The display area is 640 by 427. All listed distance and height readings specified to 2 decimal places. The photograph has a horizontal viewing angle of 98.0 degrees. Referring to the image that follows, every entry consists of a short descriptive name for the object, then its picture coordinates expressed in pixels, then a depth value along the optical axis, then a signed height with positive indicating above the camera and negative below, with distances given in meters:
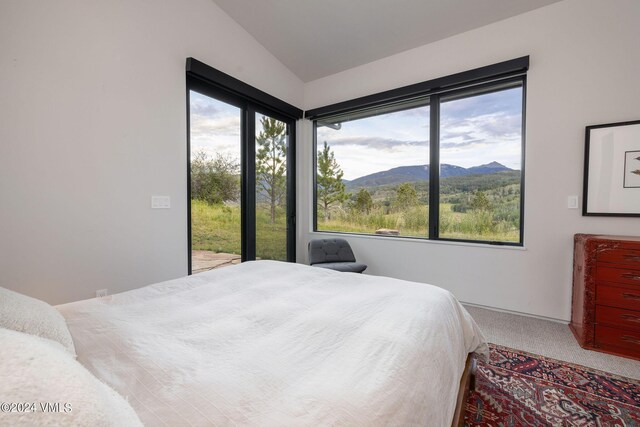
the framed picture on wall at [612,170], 2.42 +0.35
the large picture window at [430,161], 3.09 +0.61
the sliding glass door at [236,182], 3.11 +0.31
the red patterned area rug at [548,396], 1.52 -1.15
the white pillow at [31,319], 0.77 -0.34
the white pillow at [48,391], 0.38 -0.29
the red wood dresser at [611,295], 2.12 -0.69
